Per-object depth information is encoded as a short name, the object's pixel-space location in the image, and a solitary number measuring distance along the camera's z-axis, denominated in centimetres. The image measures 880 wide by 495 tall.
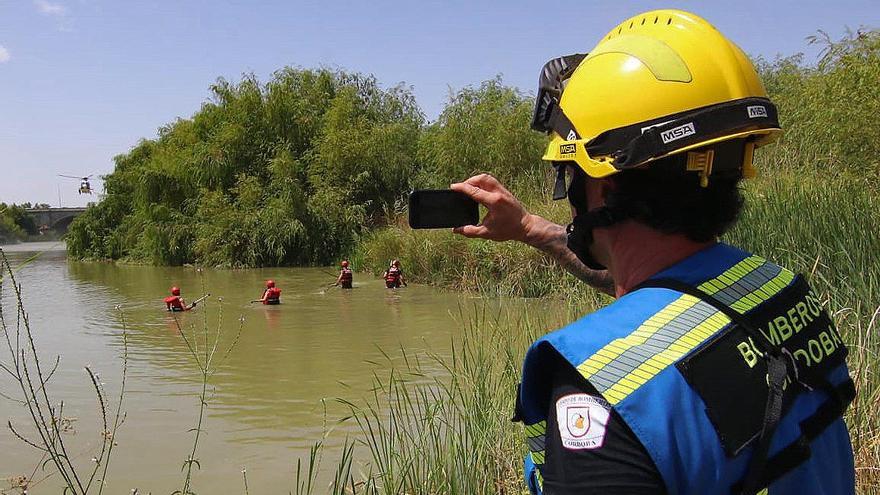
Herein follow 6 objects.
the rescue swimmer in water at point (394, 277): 1605
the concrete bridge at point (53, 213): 4841
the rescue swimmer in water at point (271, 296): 1464
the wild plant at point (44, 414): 263
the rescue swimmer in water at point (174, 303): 1363
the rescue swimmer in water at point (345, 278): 1694
